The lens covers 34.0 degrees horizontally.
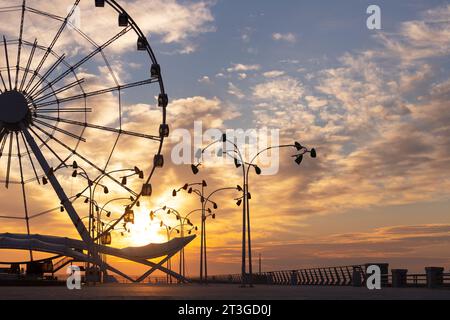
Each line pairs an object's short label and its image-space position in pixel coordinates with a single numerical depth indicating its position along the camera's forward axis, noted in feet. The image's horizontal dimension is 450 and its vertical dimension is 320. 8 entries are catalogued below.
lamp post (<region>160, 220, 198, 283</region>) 354.23
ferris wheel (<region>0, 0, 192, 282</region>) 171.83
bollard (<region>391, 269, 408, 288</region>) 171.61
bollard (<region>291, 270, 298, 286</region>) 261.24
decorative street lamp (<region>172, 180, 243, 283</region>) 258.78
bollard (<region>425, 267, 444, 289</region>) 153.06
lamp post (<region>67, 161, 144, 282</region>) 187.92
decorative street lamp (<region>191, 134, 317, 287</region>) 181.68
